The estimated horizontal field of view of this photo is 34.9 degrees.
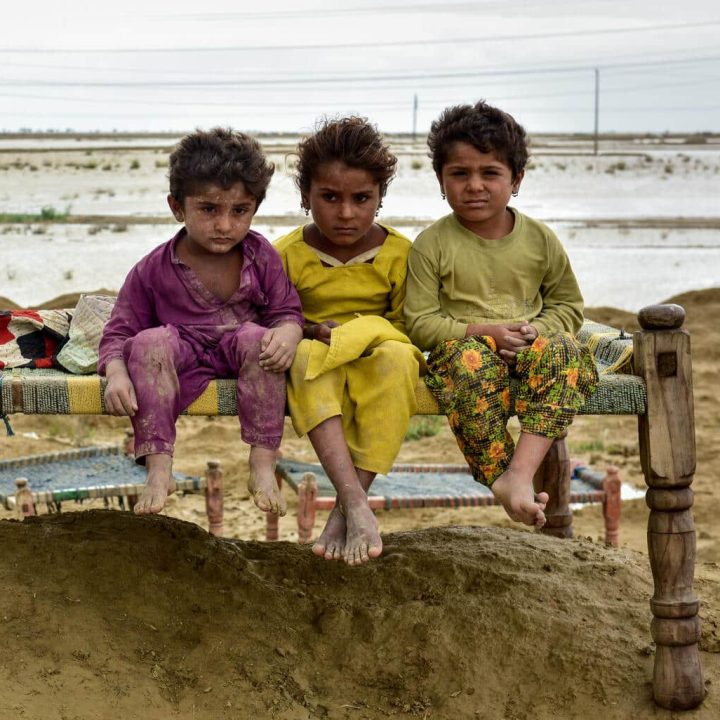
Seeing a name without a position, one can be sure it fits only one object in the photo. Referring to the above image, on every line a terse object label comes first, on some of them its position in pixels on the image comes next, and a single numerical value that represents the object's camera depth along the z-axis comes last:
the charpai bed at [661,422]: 3.44
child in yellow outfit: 3.46
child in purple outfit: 3.45
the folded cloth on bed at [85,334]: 3.91
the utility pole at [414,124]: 54.59
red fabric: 4.01
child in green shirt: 3.50
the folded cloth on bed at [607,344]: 3.83
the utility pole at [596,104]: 45.84
